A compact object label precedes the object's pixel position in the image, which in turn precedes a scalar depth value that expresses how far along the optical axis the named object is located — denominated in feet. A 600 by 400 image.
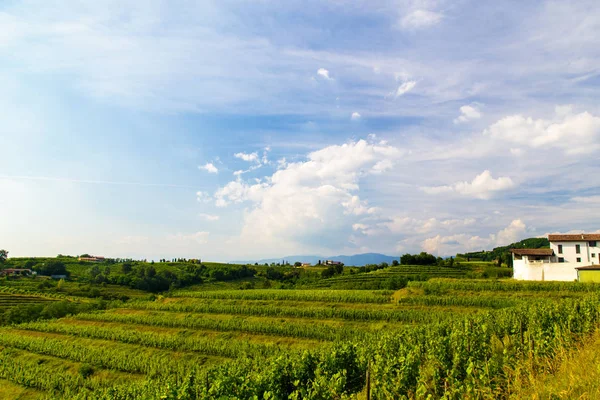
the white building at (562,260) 147.01
